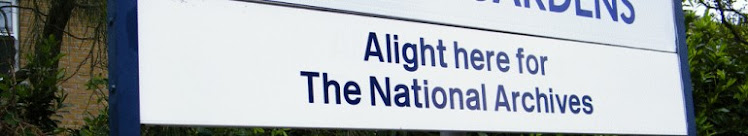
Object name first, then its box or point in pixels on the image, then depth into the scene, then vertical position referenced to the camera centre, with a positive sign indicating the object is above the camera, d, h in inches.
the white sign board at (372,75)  139.3 +2.4
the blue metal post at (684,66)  202.8 +3.1
